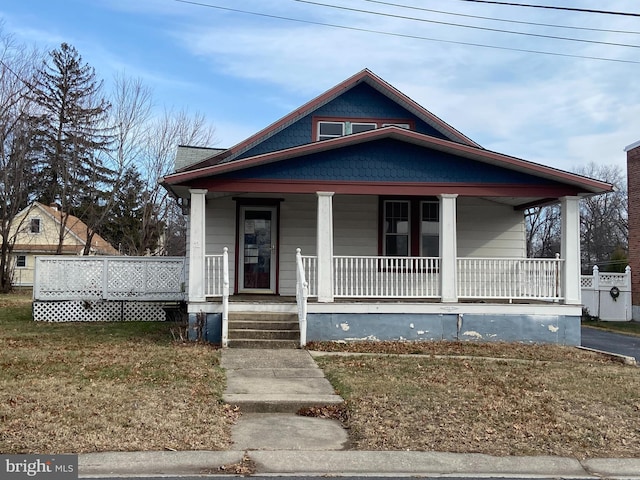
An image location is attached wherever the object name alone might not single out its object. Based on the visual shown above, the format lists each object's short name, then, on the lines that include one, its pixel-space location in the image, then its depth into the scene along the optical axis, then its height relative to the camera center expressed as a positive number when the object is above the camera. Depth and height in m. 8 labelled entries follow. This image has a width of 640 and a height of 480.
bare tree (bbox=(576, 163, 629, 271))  54.16 +3.87
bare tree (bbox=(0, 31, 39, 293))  24.95 +5.06
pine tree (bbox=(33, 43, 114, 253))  34.81 +7.68
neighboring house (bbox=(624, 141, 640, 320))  25.09 +2.19
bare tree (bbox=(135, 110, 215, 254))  33.16 +3.42
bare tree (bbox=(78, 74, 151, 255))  31.89 +4.40
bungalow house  12.00 +0.48
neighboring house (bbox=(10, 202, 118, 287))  40.16 +1.63
